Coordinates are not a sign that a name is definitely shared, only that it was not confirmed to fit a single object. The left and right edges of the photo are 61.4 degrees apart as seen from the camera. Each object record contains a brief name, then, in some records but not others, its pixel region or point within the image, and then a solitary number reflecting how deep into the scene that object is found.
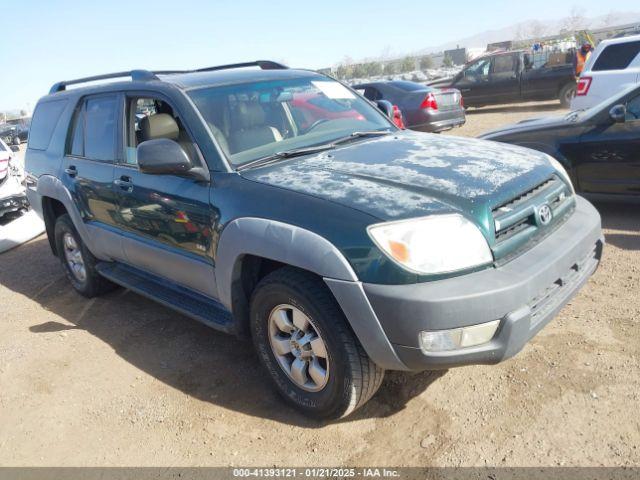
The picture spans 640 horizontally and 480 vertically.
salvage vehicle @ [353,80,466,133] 11.25
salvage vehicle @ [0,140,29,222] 7.60
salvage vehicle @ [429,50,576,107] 14.51
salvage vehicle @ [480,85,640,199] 5.25
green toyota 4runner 2.42
